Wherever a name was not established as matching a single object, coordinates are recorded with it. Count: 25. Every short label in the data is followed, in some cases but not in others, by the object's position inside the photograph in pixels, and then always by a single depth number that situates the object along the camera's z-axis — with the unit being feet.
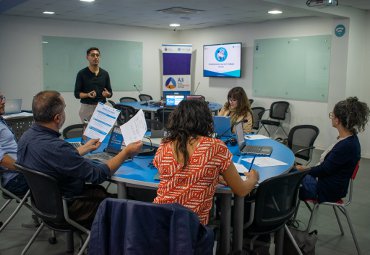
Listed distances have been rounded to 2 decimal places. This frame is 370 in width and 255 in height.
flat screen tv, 28.43
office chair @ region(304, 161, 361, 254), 9.66
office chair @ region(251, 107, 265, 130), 24.75
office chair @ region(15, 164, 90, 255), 7.43
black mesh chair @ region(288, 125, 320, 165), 13.21
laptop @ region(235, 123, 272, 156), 10.39
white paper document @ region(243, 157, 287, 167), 9.35
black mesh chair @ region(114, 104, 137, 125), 21.13
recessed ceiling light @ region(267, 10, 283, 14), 22.29
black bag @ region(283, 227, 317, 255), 8.77
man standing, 17.17
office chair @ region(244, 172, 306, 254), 7.48
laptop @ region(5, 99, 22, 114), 15.18
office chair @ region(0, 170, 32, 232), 9.96
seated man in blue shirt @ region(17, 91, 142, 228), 7.43
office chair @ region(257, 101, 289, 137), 24.94
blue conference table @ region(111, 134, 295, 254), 7.86
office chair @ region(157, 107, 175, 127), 18.90
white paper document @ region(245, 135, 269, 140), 12.92
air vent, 21.80
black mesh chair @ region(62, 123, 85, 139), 13.30
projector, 16.50
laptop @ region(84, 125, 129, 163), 9.78
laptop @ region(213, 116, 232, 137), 12.51
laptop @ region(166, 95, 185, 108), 23.30
